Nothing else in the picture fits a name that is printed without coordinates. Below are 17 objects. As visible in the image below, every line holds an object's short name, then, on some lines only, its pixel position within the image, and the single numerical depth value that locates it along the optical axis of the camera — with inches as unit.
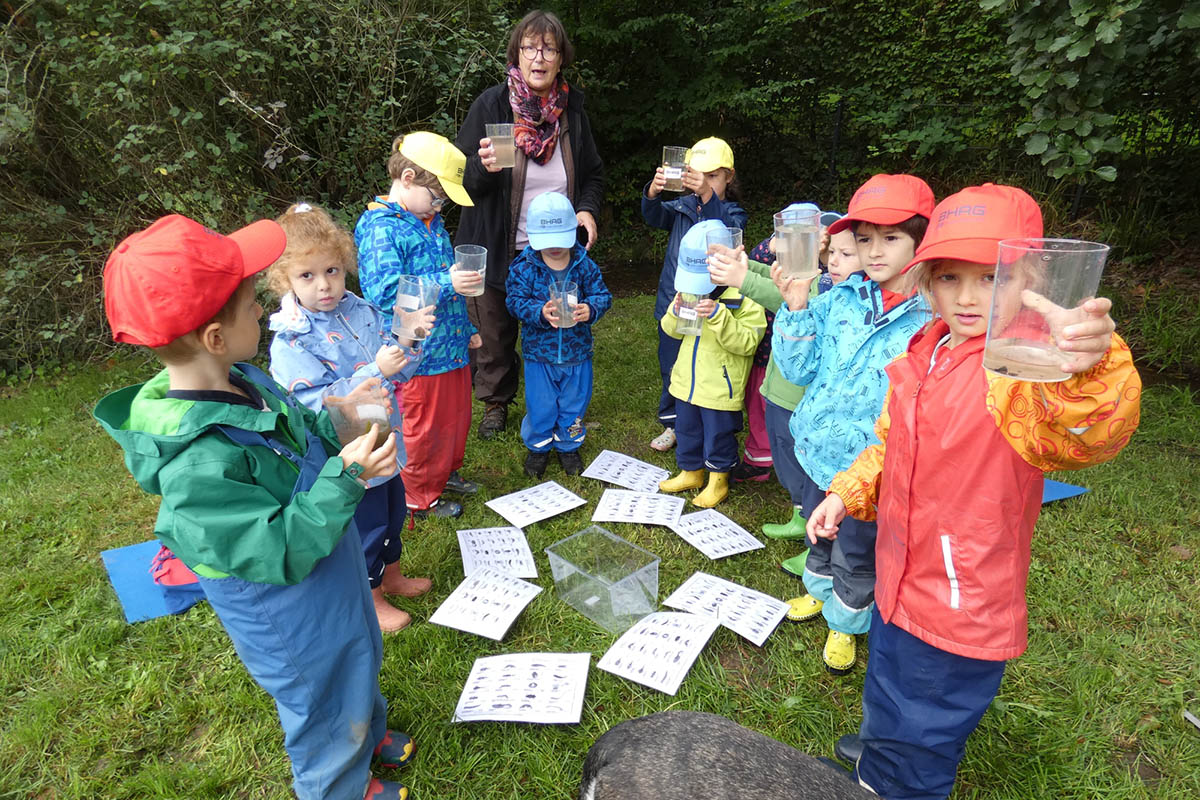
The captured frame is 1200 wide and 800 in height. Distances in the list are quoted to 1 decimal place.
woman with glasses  167.2
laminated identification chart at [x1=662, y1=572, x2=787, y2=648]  126.5
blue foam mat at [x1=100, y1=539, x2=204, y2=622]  132.1
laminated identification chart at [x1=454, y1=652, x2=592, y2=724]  107.3
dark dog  58.7
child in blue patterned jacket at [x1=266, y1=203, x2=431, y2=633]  105.5
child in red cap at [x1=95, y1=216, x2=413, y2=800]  66.1
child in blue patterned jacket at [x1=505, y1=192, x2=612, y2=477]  161.6
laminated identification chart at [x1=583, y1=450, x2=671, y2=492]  177.8
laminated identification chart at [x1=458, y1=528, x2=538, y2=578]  142.8
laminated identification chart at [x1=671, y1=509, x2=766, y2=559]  150.1
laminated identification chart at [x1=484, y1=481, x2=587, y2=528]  161.5
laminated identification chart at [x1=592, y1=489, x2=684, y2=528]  159.8
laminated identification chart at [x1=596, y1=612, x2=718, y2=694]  115.0
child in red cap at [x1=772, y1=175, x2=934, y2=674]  99.0
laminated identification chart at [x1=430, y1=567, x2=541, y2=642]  125.6
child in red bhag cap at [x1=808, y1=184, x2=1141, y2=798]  67.0
